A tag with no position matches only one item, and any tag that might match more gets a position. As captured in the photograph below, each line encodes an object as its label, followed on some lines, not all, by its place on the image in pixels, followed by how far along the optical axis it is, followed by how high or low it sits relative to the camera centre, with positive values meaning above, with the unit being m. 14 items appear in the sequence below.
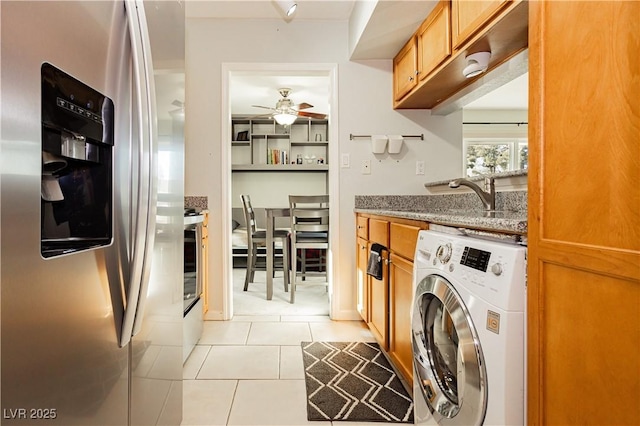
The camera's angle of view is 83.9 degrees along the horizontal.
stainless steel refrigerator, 0.56 -0.01
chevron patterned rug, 1.62 -0.92
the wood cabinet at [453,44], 1.53 +0.84
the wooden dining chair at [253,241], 3.91 -0.35
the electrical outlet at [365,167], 2.94 +0.35
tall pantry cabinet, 0.66 -0.01
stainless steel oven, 2.15 -0.47
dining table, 3.58 -0.31
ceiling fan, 4.77 +1.33
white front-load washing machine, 0.91 -0.36
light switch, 2.93 +0.40
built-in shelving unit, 6.01 +1.13
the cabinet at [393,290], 1.66 -0.45
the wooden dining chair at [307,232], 3.45 -0.25
